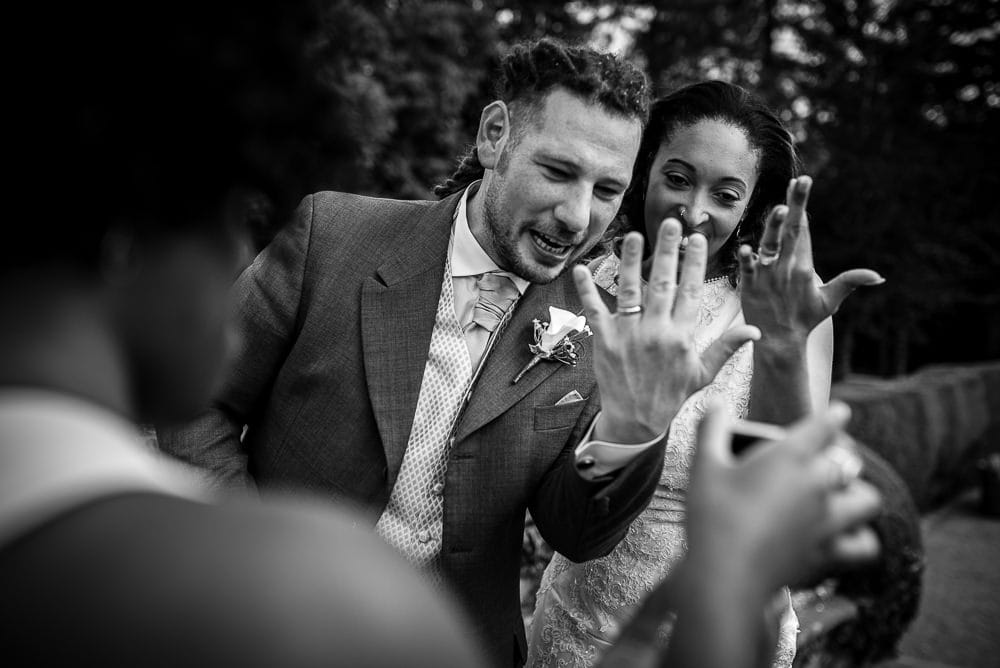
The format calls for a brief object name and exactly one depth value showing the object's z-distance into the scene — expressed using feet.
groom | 6.68
